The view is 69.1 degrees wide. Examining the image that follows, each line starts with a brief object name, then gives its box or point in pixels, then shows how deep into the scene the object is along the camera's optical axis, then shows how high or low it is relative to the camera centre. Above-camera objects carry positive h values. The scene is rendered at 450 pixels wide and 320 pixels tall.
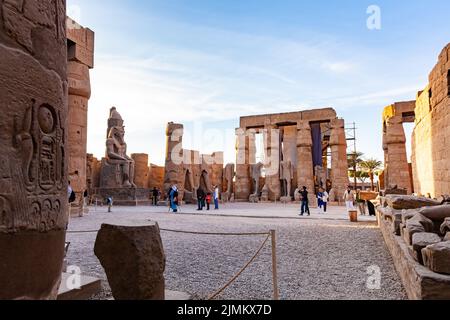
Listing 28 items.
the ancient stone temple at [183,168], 20.20 +1.05
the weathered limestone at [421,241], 3.00 -0.58
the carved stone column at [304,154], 24.33 +2.09
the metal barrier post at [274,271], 3.12 -0.88
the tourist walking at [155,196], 19.33 -0.76
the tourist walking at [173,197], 14.12 -0.60
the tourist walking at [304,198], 13.01 -0.64
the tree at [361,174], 37.97 +0.78
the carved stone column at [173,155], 20.16 +1.76
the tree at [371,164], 34.53 +1.79
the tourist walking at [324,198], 15.13 -0.76
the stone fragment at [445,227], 3.79 -0.54
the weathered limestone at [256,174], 26.08 +0.69
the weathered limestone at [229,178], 27.58 +0.41
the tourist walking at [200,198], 15.91 -0.76
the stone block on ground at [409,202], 6.06 -0.41
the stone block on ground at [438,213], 4.45 -0.45
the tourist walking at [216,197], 16.67 -0.72
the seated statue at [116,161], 18.70 +1.34
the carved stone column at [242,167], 26.50 +1.27
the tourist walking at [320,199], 16.48 -0.89
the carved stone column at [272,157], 25.33 +2.02
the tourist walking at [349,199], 12.44 -0.68
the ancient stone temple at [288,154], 23.70 +2.22
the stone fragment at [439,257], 2.54 -0.61
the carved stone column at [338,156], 22.92 +1.83
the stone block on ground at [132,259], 2.51 -0.59
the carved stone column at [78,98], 11.11 +3.05
